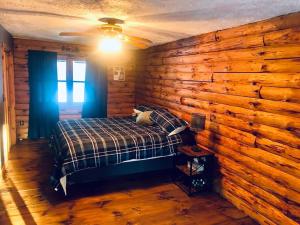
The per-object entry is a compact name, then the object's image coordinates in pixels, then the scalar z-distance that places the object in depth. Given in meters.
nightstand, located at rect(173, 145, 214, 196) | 3.13
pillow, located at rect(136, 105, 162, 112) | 4.50
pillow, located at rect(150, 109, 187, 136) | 3.66
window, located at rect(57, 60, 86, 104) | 5.37
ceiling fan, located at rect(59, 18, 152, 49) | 2.78
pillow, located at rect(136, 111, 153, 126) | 4.17
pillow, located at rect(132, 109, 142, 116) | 4.77
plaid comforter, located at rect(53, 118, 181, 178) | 2.93
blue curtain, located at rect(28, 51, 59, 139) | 4.96
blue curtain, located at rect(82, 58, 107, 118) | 5.41
